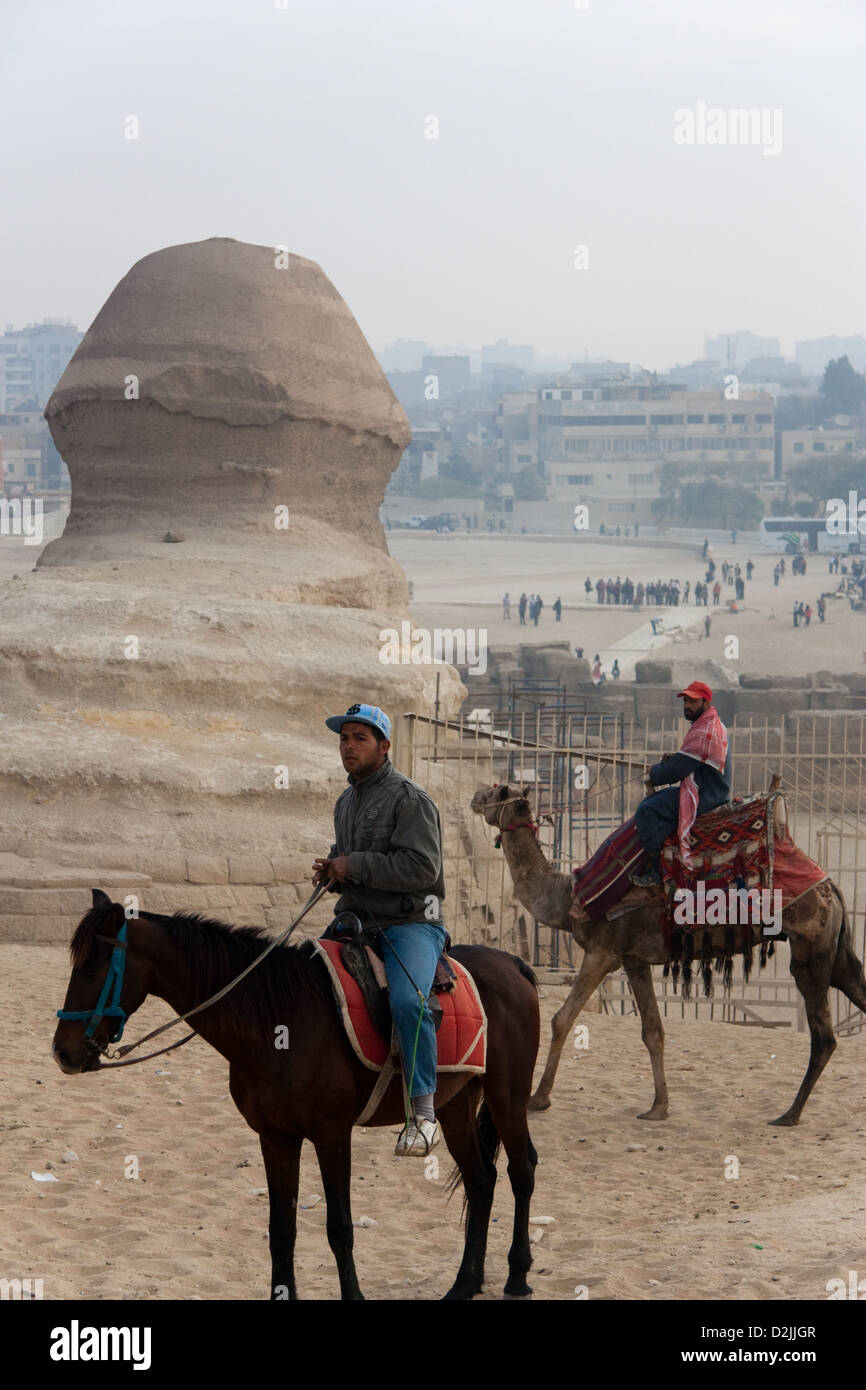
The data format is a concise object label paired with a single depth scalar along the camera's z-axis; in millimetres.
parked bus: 92500
